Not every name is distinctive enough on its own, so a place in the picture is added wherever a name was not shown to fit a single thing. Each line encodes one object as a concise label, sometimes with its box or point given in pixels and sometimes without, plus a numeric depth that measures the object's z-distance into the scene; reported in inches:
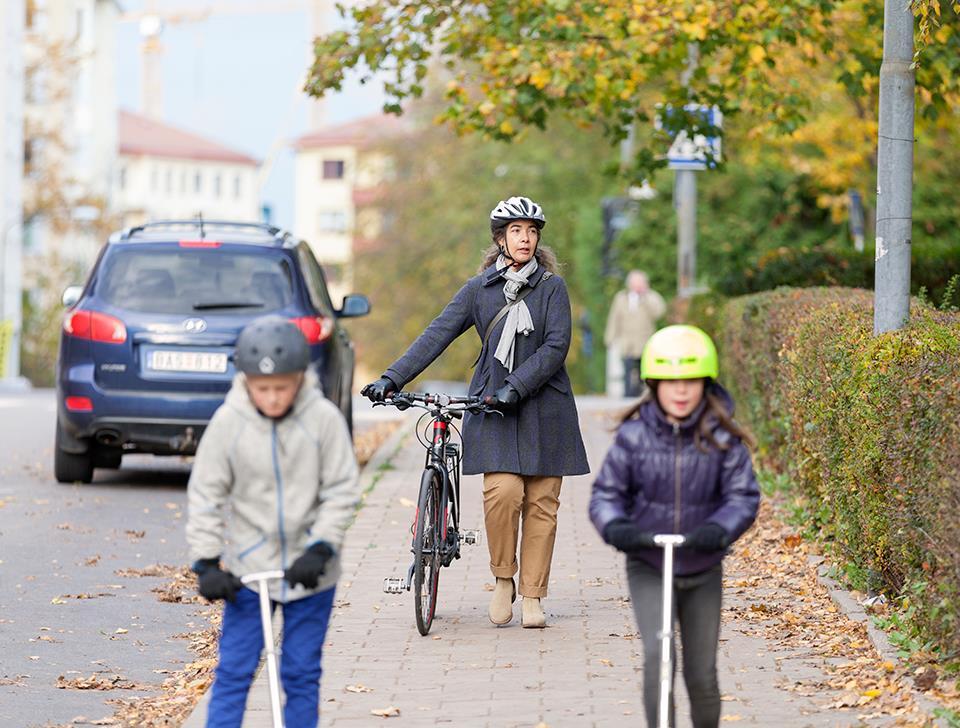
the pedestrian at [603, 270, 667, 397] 2063.2
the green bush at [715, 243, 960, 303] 1299.2
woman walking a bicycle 653.9
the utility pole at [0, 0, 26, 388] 3668.8
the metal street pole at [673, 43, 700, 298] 1845.5
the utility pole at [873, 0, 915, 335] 754.8
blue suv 1037.2
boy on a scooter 397.1
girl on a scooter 415.2
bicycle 637.3
